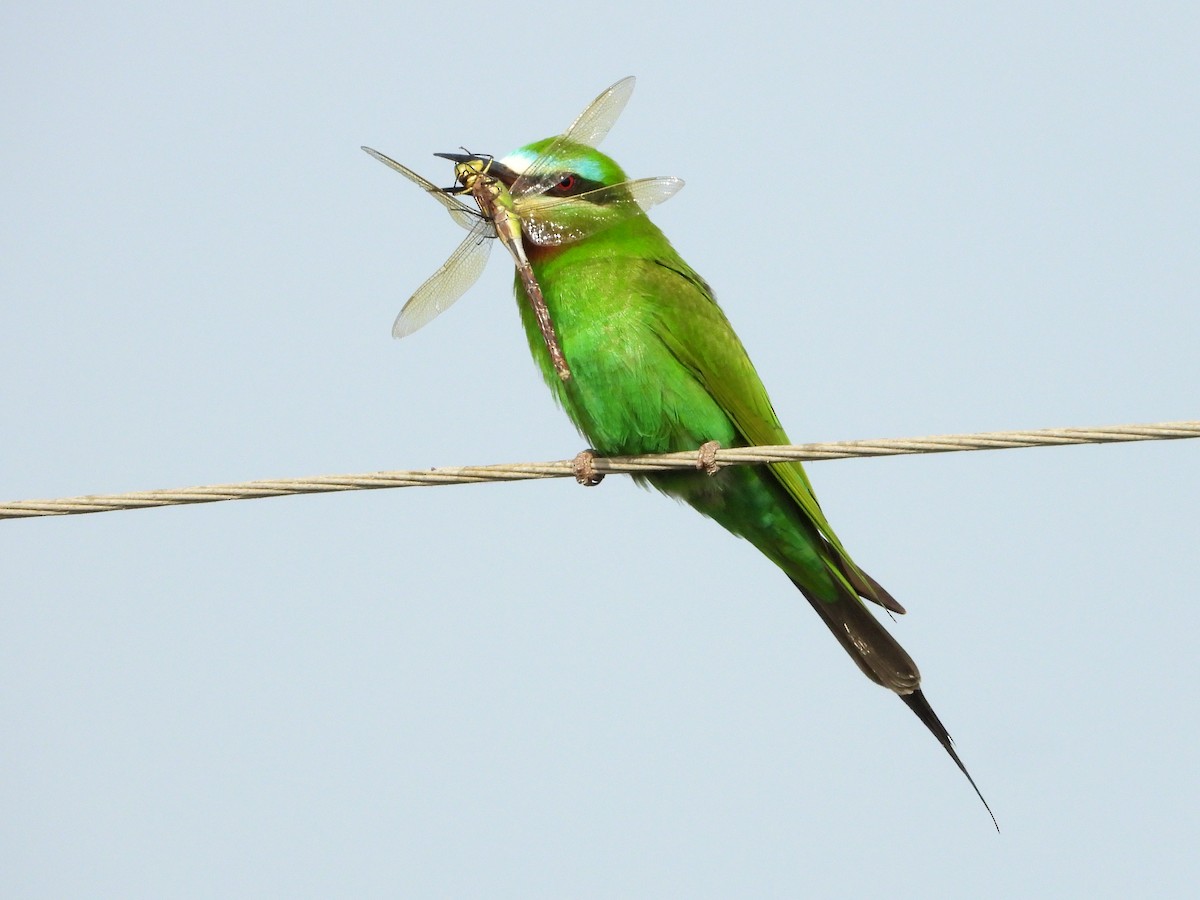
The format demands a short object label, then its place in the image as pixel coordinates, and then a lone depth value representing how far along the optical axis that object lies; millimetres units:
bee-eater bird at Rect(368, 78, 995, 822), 10102
